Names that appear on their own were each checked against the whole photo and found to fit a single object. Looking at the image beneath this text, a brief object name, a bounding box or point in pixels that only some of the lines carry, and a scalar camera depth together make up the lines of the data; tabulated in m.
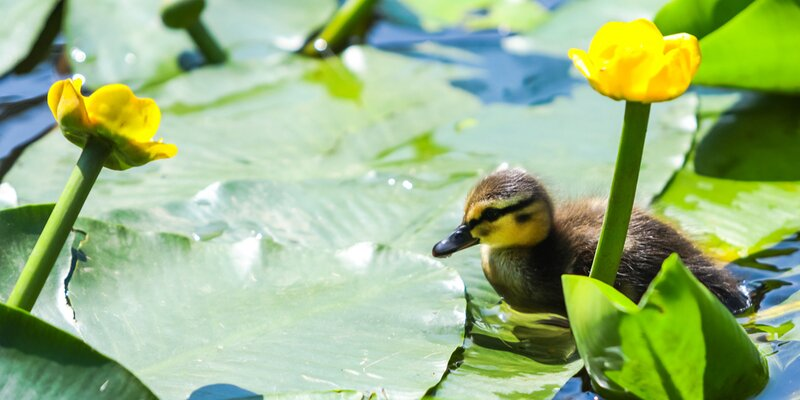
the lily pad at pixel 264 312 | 3.40
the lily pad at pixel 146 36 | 6.49
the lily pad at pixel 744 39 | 4.61
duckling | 4.32
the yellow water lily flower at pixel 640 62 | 2.77
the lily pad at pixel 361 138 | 5.16
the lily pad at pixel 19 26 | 6.41
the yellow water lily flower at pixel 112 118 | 2.87
